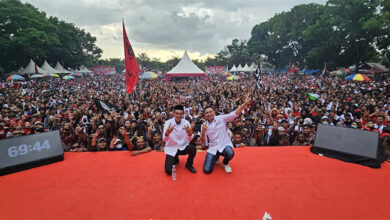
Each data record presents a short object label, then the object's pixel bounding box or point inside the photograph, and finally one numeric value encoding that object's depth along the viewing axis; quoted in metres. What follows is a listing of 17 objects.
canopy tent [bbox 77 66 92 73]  48.41
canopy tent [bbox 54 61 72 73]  38.19
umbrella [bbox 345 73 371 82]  14.10
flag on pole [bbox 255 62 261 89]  11.62
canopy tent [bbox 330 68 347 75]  34.00
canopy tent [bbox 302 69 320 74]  45.79
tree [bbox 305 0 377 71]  27.75
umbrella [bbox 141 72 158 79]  23.02
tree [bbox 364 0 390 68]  22.03
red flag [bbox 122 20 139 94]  8.23
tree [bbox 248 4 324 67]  47.22
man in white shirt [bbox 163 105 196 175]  3.94
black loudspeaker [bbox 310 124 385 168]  4.09
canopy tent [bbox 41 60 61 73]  32.81
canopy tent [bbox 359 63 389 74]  34.66
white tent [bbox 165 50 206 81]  29.09
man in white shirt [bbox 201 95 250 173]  3.96
